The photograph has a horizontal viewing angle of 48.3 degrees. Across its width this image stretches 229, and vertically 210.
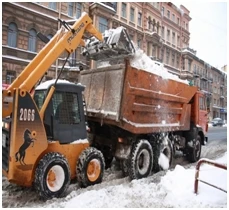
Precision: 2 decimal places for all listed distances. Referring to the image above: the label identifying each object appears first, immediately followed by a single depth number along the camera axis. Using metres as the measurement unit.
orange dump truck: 5.78
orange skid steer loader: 4.15
